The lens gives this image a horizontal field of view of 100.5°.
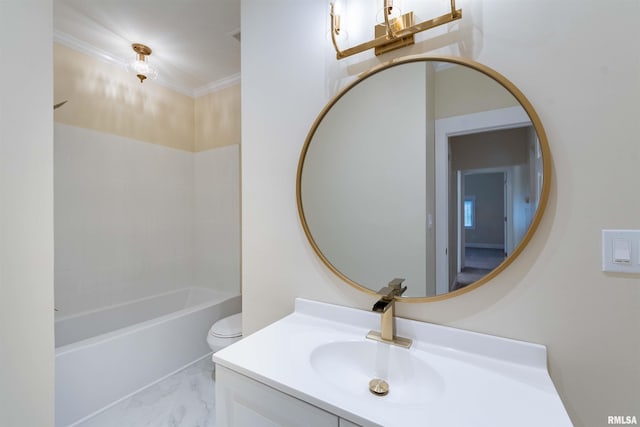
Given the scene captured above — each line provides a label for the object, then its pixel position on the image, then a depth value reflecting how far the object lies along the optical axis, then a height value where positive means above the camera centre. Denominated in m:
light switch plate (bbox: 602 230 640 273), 0.68 -0.10
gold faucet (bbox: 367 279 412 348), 0.91 -0.38
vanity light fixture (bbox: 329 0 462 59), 0.86 +0.63
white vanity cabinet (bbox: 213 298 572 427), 0.60 -0.45
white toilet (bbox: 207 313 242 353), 1.89 -0.87
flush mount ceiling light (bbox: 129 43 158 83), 1.99 +1.12
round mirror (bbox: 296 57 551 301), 0.83 +0.13
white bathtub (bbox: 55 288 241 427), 1.57 -0.96
